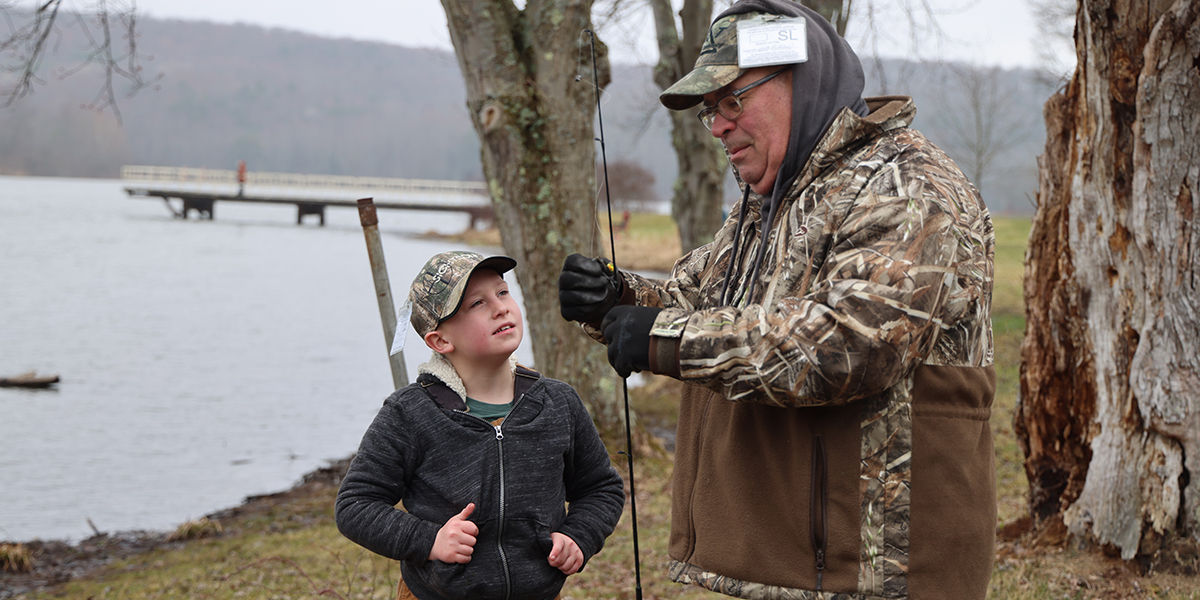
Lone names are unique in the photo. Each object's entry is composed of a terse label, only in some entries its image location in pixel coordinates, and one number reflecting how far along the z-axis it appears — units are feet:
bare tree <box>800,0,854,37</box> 31.12
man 6.35
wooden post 12.73
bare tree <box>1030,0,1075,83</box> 89.98
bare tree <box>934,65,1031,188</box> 115.44
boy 8.45
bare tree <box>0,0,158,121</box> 23.86
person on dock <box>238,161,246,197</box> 210.90
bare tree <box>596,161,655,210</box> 183.39
